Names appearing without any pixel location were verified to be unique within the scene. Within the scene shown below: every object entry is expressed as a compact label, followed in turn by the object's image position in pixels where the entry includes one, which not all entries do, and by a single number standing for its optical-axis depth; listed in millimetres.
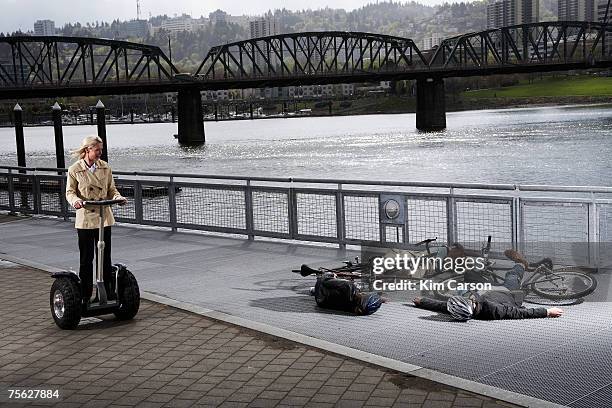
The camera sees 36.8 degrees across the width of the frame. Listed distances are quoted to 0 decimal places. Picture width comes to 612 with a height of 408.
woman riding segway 9617
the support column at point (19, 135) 44438
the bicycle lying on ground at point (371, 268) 11273
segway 9719
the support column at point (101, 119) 43406
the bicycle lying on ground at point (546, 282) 10297
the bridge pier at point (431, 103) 135125
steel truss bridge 112812
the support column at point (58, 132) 44125
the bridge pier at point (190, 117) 123562
